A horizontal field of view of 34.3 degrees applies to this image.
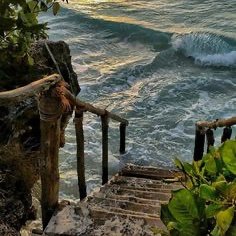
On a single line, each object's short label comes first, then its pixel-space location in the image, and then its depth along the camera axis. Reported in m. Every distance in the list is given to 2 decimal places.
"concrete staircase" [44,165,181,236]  2.26
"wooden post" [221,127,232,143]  3.98
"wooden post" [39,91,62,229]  2.34
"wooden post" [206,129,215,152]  4.10
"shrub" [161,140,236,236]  1.34
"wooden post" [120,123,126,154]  5.75
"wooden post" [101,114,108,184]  4.25
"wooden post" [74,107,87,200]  3.32
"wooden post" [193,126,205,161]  4.21
